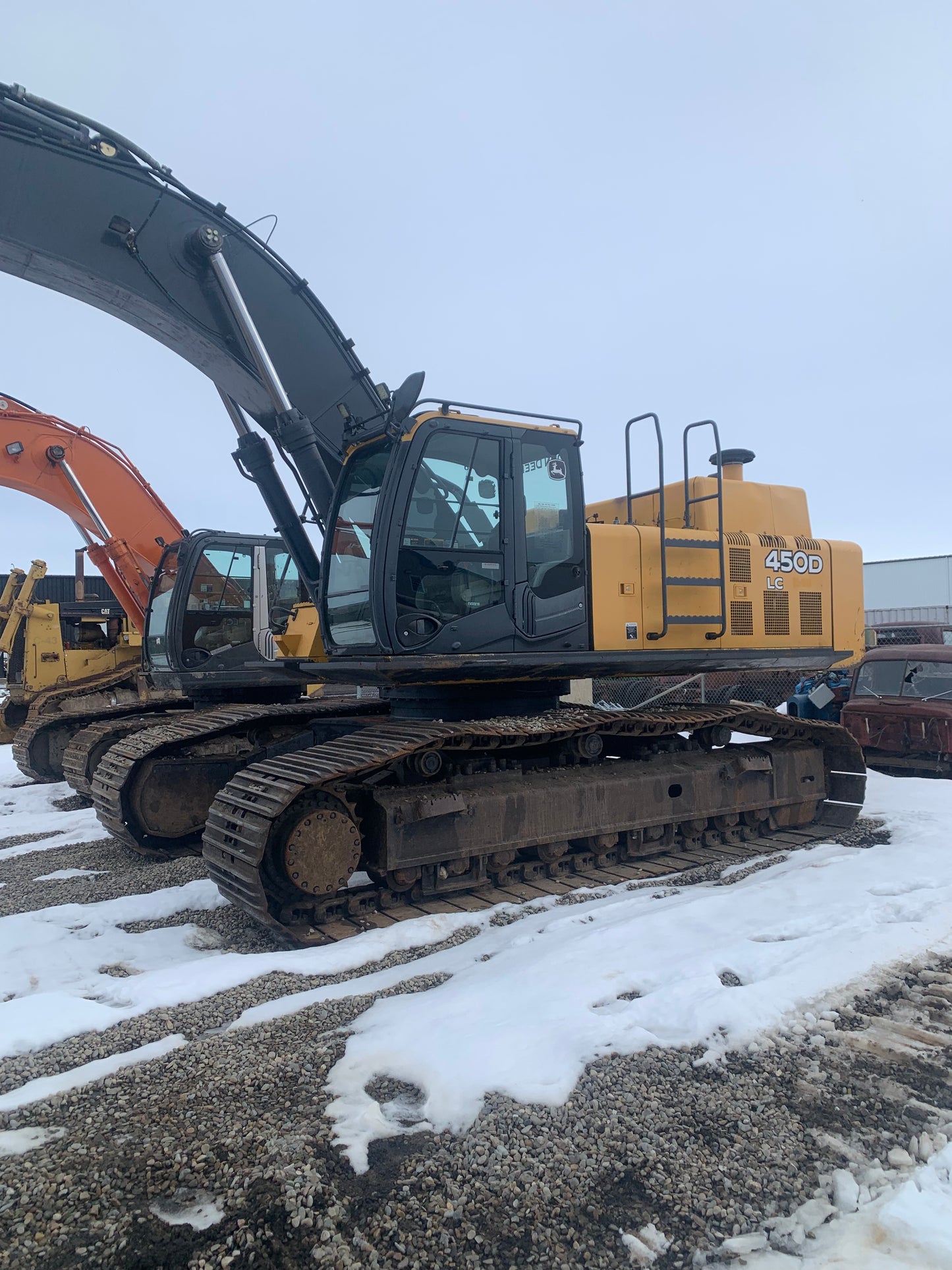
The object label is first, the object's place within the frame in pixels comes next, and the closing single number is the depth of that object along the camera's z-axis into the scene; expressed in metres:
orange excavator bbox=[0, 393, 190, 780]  11.21
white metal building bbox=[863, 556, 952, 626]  34.72
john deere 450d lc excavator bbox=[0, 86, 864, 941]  5.62
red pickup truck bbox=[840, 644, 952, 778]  10.70
